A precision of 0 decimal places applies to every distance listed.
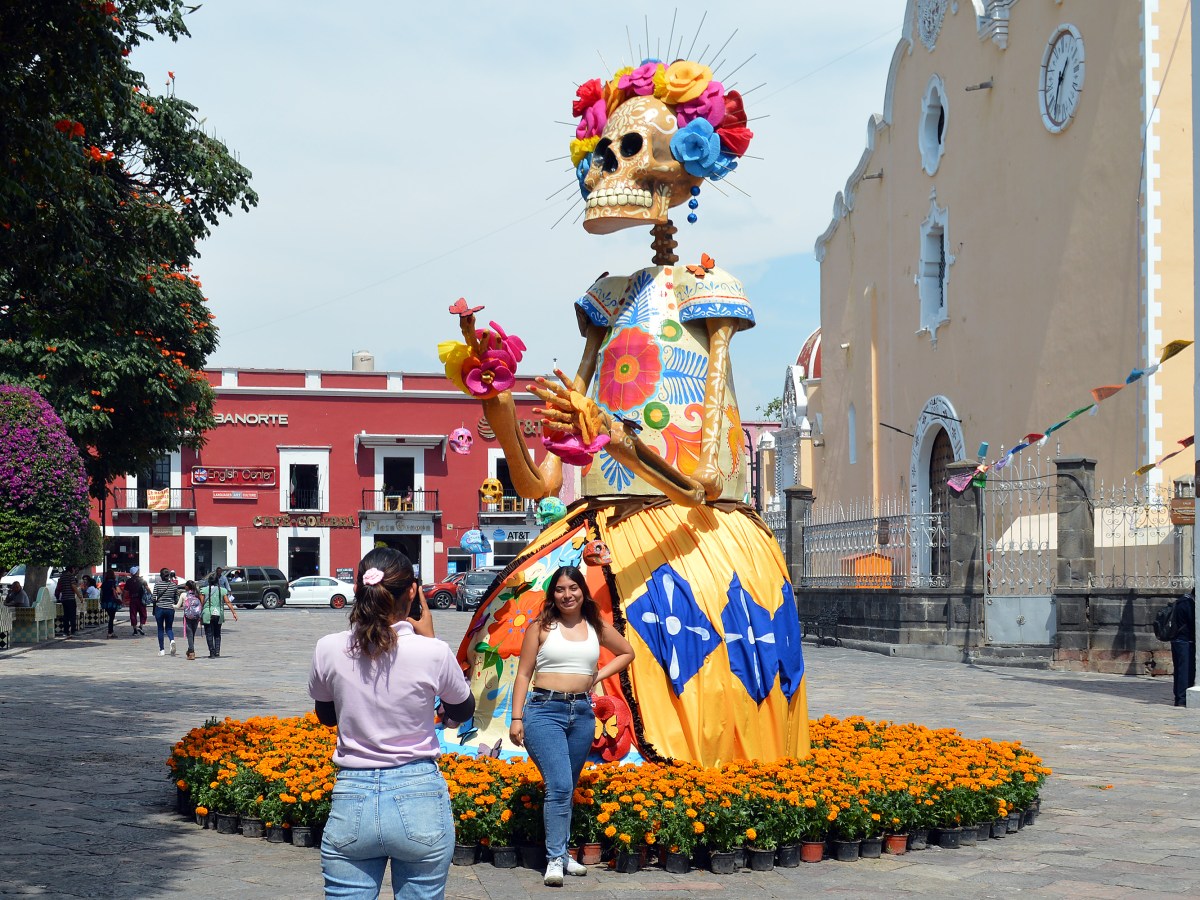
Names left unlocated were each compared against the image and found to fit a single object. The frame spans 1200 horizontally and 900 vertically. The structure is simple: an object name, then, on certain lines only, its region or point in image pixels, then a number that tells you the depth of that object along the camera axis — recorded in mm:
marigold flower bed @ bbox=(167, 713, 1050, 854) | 6293
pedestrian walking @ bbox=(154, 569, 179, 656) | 21250
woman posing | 5926
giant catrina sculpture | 6773
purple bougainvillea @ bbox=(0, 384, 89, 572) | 20875
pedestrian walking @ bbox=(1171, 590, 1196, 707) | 14008
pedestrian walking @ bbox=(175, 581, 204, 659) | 20484
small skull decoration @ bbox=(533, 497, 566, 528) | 8766
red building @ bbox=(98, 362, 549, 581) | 46812
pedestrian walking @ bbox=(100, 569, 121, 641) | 26234
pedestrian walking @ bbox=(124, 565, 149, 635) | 26219
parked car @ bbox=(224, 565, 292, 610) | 40969
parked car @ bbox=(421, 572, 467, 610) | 39688
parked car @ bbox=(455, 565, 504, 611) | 36469
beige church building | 19375
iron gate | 18609
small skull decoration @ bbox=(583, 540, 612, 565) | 6570
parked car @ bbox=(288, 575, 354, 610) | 41500
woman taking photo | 3938
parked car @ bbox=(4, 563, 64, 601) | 38125
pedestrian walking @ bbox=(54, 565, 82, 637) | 25969
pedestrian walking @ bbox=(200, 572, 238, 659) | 20562
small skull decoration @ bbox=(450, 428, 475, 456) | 8348
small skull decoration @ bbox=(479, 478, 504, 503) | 23448
